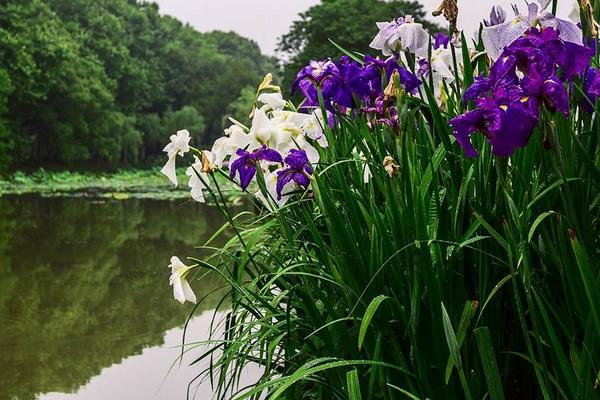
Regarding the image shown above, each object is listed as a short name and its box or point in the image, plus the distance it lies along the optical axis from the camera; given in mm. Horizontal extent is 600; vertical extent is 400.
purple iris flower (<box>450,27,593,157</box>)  1121
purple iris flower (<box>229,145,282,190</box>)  1801
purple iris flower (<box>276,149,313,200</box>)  1795
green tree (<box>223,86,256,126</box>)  45125
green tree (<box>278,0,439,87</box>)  29484
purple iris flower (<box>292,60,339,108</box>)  1867
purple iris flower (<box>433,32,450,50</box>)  2252
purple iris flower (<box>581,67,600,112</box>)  1416
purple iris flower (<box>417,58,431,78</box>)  2078
